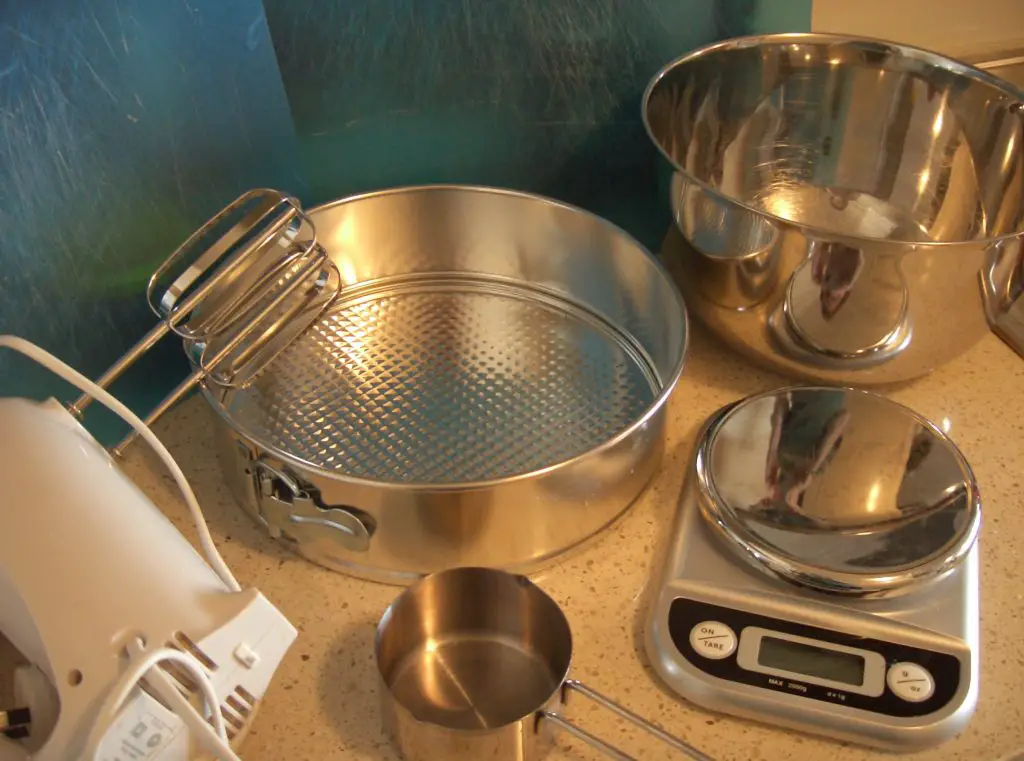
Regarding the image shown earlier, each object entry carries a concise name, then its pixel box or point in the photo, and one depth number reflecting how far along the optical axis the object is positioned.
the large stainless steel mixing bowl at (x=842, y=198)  0.71
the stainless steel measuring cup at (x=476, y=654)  0.58
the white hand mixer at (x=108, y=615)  0.48
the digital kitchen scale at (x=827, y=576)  0.59
